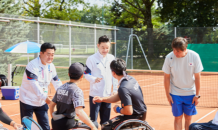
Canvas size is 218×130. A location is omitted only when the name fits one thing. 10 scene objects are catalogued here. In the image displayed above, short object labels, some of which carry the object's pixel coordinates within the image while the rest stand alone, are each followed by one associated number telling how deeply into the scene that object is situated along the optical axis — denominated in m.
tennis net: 8.77
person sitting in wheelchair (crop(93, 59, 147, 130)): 3.29
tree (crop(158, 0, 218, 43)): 22.17
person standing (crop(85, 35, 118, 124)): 4.30
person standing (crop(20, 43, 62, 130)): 3.84
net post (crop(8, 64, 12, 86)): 9.33
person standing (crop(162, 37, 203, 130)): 4.02
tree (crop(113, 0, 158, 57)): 18.95
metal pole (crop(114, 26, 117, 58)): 17.61
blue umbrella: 9.70
